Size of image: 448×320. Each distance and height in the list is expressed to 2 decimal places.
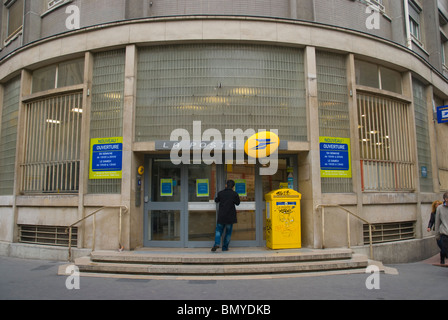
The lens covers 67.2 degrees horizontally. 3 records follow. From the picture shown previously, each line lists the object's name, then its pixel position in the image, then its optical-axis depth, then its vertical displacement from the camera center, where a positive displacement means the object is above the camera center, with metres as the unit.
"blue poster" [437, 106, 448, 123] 11.30 +2.74
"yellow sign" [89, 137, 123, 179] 8.49 +1.04
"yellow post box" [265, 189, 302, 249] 8.09 -0.54
